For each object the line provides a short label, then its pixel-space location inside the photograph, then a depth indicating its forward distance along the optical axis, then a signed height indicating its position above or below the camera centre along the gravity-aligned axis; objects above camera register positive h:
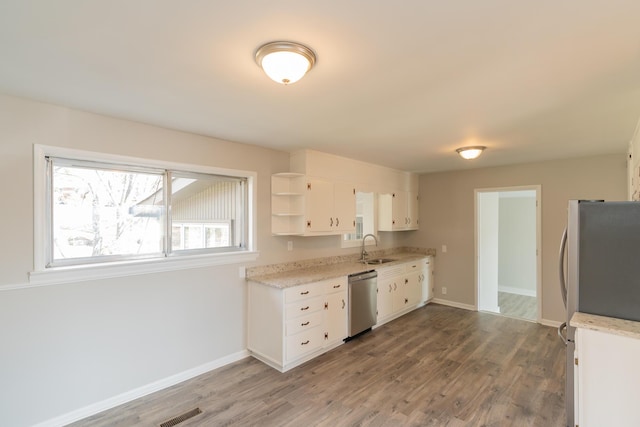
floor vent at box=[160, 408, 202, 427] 2.34 -1.62
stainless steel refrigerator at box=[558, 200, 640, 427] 1.82 -0.29
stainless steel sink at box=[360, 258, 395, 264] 4.79 -0.76
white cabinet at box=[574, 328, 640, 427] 1.59 -0.92
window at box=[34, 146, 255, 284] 2.40 +0.05
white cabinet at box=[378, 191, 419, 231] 5.26 +0.05
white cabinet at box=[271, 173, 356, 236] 3.76 +0.12
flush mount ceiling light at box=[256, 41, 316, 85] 1.52 +0.81
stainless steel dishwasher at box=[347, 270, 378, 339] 3.88 -1.17
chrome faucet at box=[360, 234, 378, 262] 4.92 -0.66
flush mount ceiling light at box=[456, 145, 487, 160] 3.56 +0.74
